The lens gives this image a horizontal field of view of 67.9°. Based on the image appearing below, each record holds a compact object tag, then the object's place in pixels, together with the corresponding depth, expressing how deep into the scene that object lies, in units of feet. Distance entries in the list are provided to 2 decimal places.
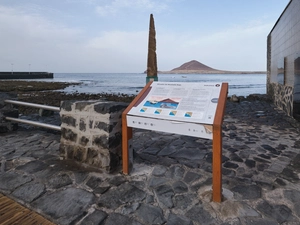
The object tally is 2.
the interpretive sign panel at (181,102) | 8.21
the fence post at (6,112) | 16.74
